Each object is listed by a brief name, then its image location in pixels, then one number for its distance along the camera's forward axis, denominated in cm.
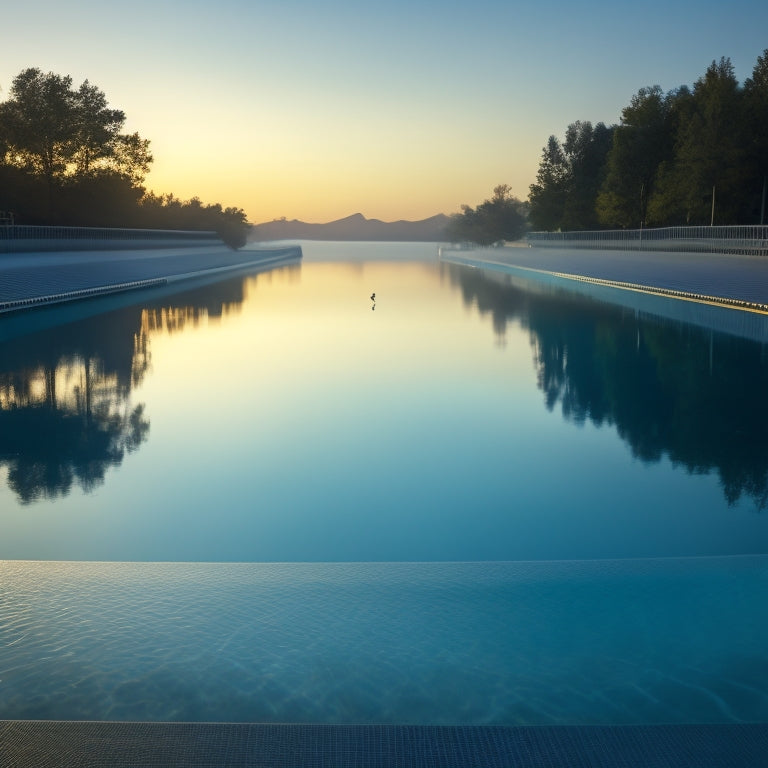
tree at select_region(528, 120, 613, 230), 6724
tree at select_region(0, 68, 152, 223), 4444
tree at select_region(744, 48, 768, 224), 4153
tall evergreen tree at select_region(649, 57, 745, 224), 4094
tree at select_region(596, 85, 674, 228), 5359
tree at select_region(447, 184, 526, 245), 8975
